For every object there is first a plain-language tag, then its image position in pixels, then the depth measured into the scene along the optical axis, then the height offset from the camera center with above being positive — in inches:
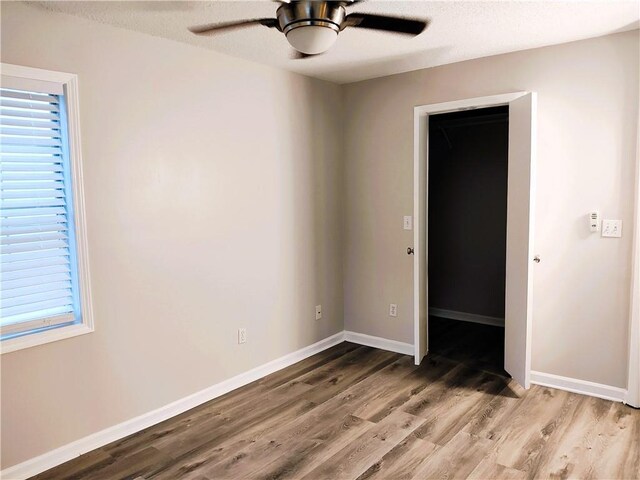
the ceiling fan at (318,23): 78.7 +30.9
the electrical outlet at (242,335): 139.6 -37.1
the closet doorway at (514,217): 127.5 -4.5
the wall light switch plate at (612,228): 122.0 -7.3
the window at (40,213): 93.2 -0.5
